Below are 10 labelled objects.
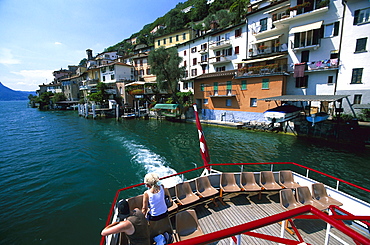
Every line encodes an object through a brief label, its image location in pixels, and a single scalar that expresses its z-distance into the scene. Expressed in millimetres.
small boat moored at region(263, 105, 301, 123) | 19641
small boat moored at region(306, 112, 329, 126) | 19234
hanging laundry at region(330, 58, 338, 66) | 23047
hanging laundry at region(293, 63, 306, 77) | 25094
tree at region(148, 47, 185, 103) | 36469
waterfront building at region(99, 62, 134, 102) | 51072
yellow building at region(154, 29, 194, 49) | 51406
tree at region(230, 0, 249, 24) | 45188
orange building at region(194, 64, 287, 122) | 26641
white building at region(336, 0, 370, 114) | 21203
